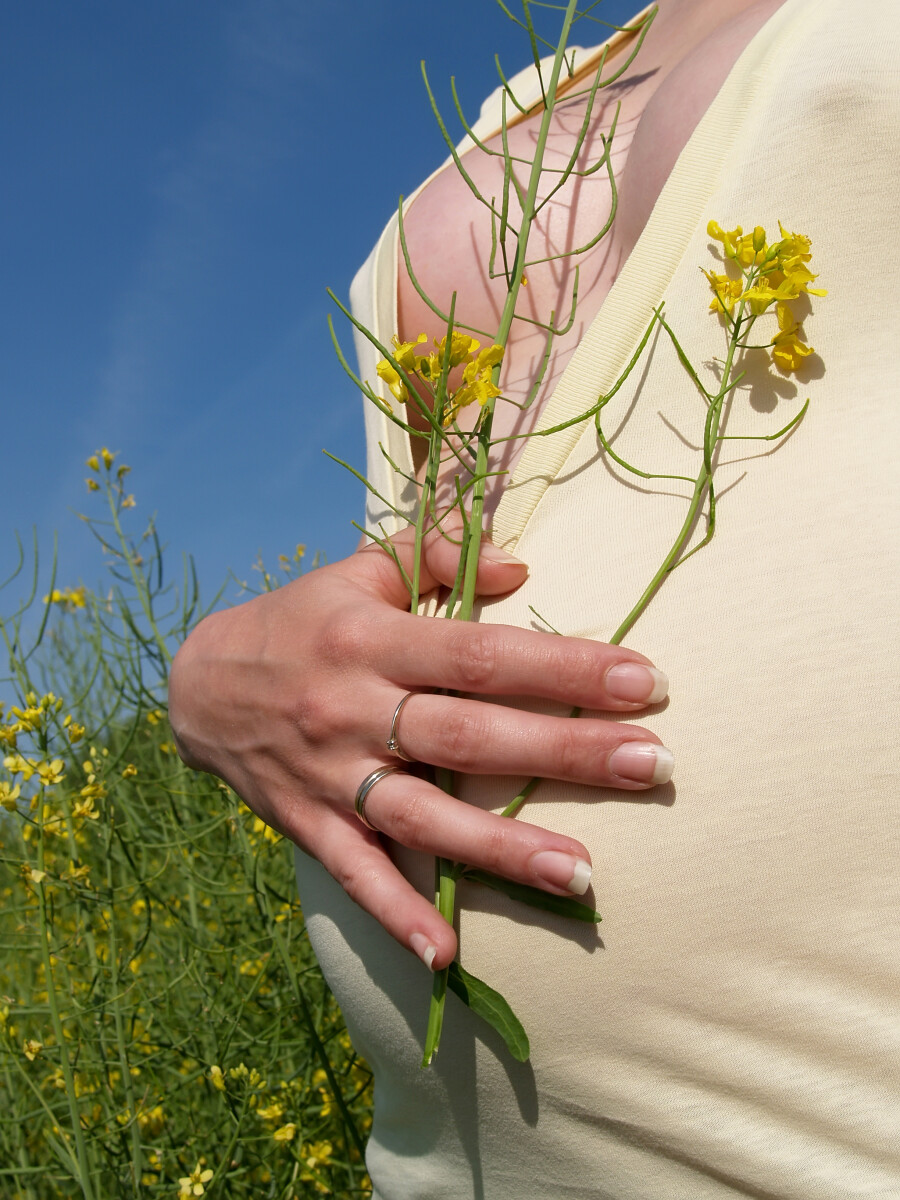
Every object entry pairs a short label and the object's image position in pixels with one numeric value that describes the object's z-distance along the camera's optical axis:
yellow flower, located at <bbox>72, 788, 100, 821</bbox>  1.21
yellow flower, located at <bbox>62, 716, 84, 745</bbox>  1.15
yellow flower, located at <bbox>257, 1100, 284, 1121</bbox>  1.23
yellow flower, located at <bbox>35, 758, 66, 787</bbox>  1.09
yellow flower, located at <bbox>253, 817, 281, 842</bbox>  1.59
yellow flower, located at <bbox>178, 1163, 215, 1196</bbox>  1.10
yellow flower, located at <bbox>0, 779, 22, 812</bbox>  1.08
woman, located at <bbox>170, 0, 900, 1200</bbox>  0.53
